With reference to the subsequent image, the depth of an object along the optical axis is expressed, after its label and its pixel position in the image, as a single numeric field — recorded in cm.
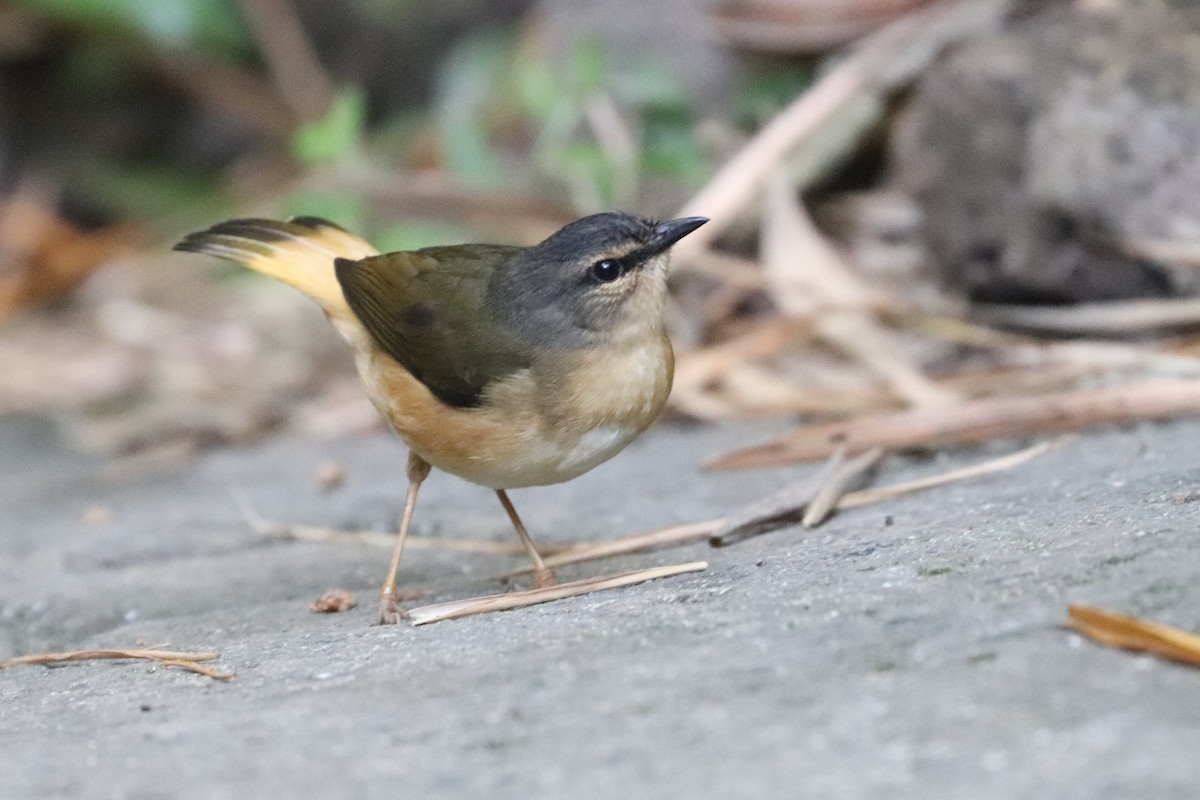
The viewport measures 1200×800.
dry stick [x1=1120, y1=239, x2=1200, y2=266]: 894
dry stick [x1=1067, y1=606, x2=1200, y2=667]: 350
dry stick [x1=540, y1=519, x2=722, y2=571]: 656
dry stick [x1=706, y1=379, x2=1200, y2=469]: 725
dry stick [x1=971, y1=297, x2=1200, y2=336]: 880
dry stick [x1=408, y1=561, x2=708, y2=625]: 549
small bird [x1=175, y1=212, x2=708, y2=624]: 624
